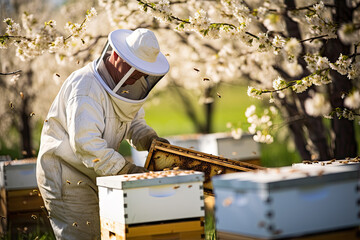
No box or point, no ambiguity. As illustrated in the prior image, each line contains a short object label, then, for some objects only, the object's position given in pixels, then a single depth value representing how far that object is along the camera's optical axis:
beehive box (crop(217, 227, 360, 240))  6.33
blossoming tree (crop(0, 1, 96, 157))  13.96
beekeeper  9.87
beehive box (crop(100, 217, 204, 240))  8.12
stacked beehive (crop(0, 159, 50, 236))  13.13
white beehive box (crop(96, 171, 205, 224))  8.09
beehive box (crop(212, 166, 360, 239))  6.12
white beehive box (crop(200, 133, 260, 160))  17.87
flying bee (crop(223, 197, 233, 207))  6.50
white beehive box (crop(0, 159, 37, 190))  13.28
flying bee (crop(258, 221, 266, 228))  6.13
